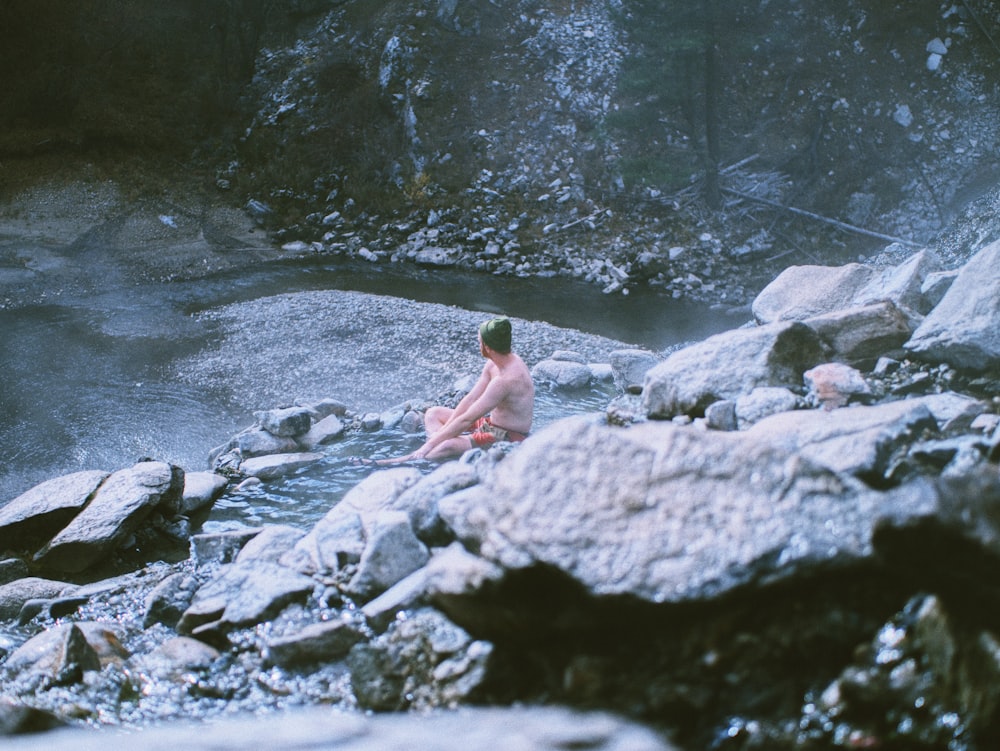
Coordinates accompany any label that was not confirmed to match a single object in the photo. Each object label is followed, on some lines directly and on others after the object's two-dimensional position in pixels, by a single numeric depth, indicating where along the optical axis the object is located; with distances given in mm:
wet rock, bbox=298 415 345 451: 7090
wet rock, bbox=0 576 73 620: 4719
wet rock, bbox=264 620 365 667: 3508
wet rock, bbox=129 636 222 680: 3672
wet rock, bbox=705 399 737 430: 4836
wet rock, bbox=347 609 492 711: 2973
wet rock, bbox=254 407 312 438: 7055
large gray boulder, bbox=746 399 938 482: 3326
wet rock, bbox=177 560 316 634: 3895
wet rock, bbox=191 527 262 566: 4809
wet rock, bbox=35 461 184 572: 5273
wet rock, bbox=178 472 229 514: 5957
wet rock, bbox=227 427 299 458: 6941
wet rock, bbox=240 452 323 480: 6387
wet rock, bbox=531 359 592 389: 8344
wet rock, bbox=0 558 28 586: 5195
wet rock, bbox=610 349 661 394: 7832
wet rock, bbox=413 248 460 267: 13658
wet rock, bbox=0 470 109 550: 5527
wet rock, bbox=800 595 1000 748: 2215
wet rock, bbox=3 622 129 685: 3652
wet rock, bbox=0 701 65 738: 2750
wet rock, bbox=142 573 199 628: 4289
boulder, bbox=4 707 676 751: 2529
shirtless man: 5801
